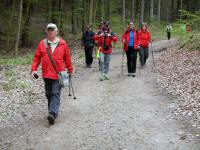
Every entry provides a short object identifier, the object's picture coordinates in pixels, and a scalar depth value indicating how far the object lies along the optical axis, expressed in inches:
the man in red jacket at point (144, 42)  748.6
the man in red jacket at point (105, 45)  604.7
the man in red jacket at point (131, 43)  629.0
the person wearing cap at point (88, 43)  794.2
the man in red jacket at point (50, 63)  361.7
